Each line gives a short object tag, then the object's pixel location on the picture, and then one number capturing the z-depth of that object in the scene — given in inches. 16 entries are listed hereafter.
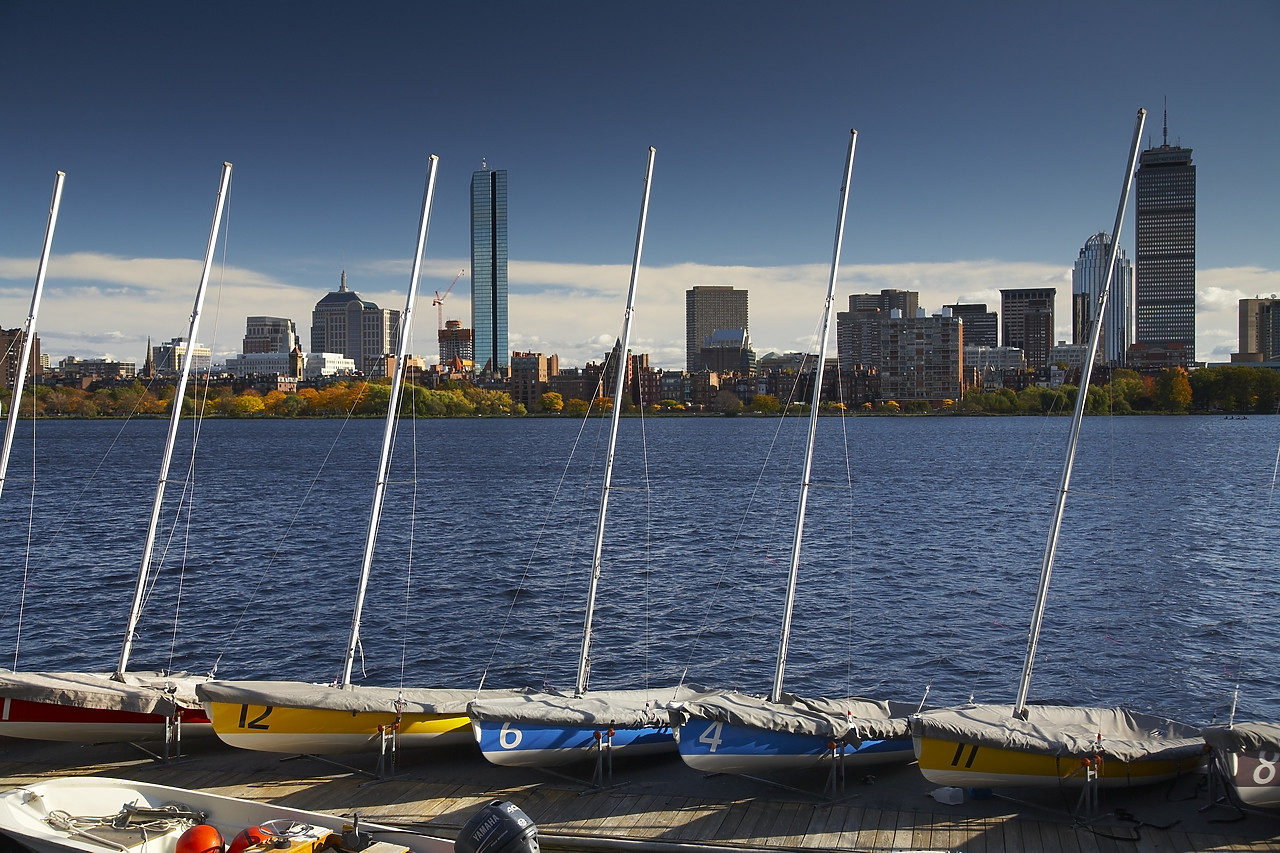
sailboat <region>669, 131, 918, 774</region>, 573.9
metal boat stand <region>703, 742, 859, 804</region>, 569.6
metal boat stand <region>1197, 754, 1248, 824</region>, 519.8
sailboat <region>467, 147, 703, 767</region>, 589.9
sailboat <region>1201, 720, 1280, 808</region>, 508.7
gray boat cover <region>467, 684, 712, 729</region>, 589.6
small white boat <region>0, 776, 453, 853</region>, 490.0
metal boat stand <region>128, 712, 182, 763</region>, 638.5
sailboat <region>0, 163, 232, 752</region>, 629.6
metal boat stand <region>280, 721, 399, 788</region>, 605.3
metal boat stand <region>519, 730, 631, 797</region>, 588.1
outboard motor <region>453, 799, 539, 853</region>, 450.3
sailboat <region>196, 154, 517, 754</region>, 613.6
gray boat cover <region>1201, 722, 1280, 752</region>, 506.6
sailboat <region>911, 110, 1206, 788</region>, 543.2
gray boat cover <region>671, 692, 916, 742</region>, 573.9
